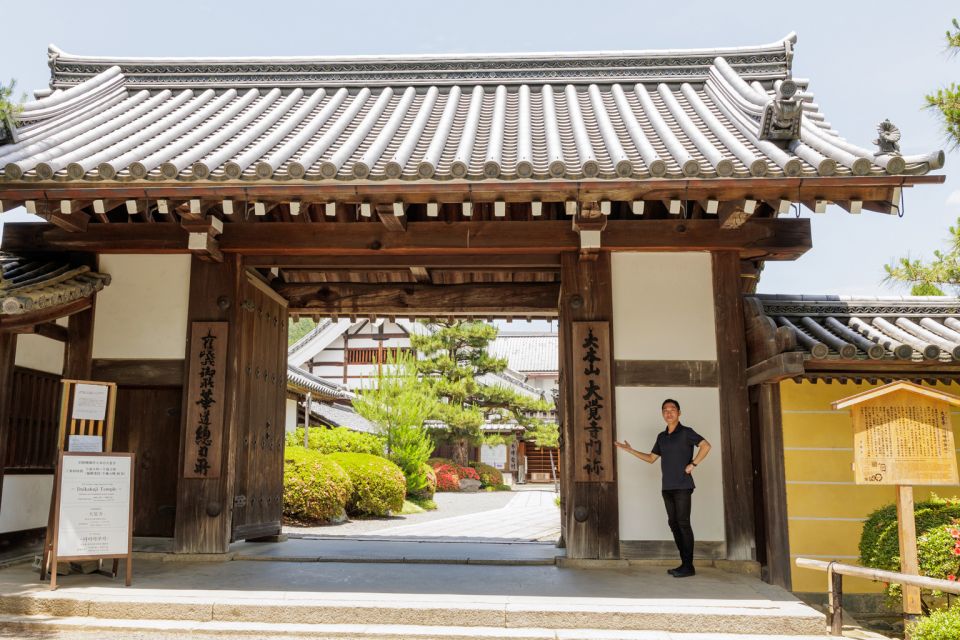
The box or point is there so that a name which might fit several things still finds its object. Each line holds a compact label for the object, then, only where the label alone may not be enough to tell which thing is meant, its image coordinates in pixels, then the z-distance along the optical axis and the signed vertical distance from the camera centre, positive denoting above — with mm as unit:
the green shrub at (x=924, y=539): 5754 -712
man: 6848 -226
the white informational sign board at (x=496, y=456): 39438 -581
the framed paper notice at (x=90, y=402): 6371 +342
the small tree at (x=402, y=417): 22672 +817
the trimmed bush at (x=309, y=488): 14484 -813
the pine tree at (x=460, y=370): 28688 +2735
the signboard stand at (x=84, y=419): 6238 +197
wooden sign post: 5594 +10
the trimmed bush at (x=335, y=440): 19297 +100
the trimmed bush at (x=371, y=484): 17172 -882
